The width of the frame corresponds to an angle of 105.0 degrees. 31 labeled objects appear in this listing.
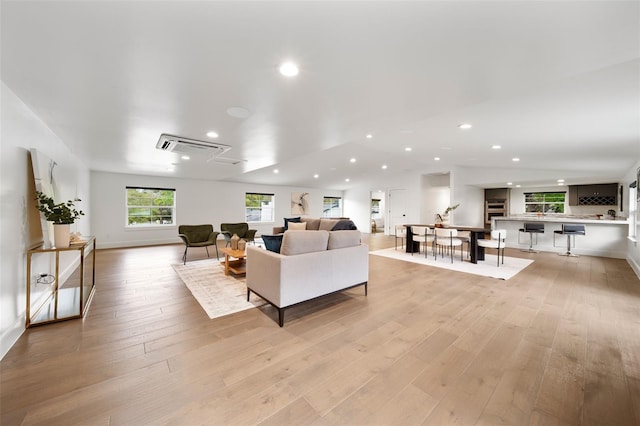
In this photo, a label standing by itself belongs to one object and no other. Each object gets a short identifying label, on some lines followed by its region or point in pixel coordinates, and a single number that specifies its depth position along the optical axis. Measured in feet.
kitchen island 19.07
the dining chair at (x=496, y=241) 16.29
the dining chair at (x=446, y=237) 17.44
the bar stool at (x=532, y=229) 21.24
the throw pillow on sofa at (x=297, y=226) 21.35
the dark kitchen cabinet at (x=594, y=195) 23.52
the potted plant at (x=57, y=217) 8.27
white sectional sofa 8.30
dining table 17.02
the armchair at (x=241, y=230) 20.40
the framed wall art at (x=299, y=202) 36.98
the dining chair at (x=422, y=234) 18.75
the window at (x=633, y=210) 14.90
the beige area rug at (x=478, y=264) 14.74
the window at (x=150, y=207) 24.80
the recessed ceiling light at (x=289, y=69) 5.71
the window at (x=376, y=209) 43.65
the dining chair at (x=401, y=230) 21.26
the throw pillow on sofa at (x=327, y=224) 19.62
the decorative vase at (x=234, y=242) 14.58
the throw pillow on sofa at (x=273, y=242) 9.72
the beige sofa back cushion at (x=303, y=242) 8.75
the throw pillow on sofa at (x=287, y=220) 23.17
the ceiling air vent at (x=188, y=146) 11.74
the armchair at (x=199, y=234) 17.83
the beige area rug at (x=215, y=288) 9.59
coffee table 13.60
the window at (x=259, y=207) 33.29
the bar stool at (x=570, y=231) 19.24
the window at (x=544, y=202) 27.50
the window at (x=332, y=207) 40.81
